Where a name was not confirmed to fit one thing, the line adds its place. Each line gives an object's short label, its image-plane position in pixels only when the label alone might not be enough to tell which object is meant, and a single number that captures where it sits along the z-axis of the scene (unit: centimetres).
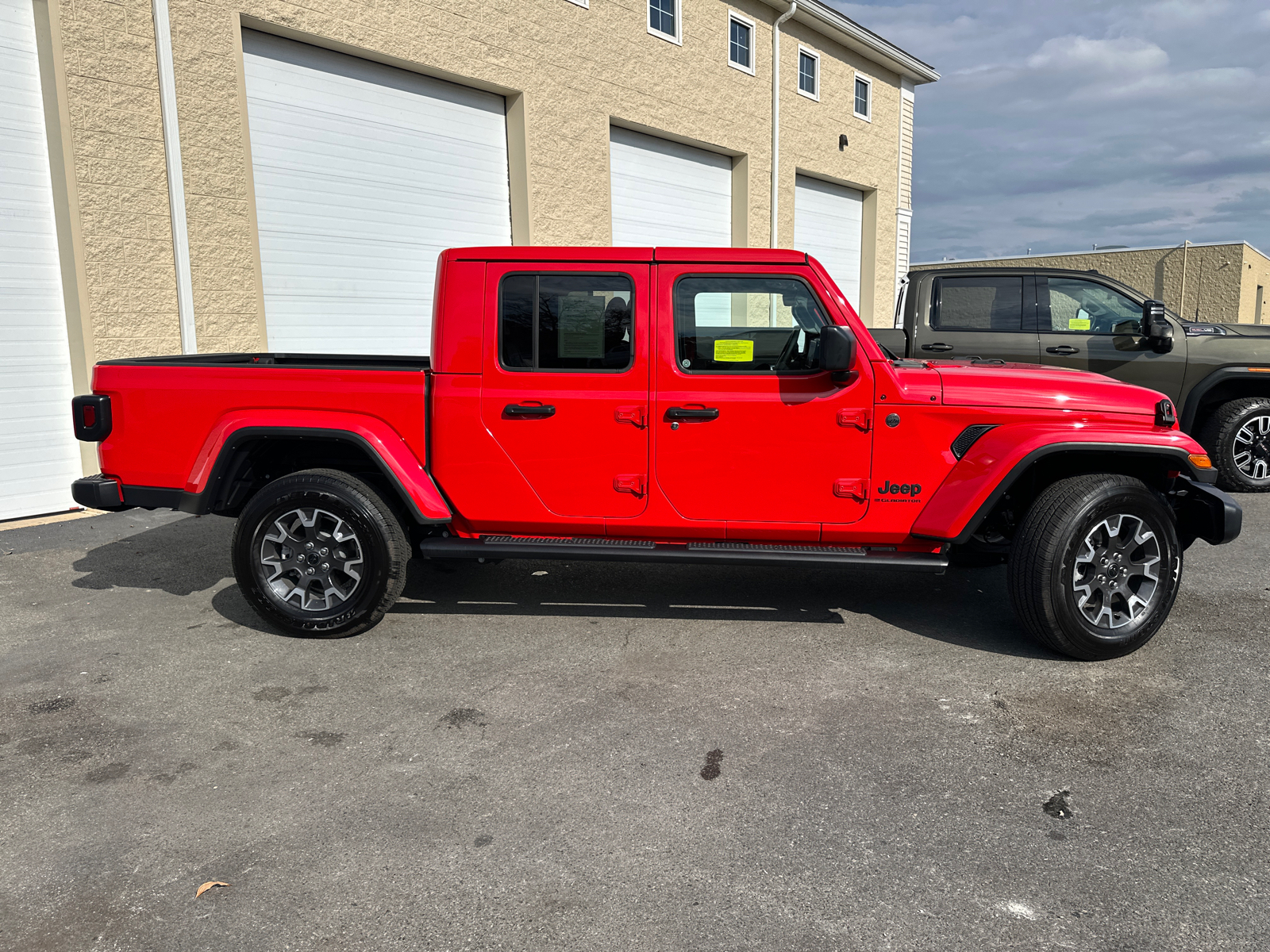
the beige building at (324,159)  730
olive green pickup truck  760
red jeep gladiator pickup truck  405
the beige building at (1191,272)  3356
